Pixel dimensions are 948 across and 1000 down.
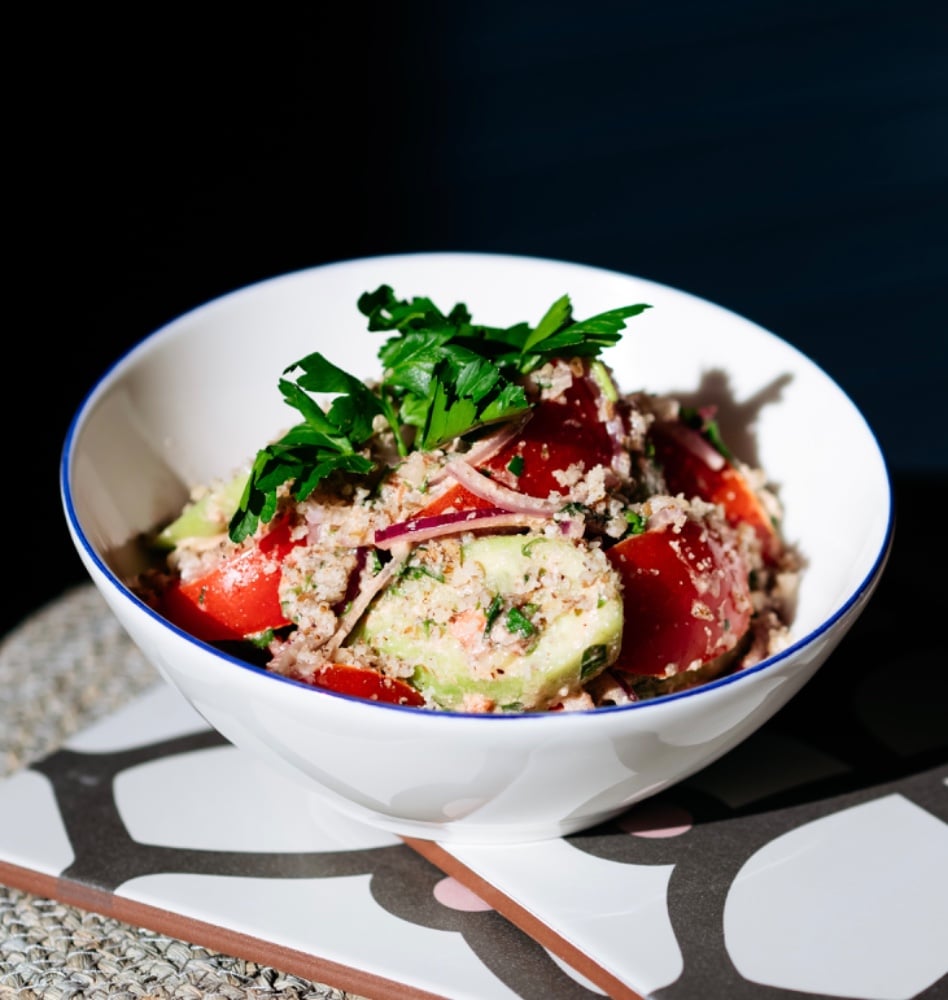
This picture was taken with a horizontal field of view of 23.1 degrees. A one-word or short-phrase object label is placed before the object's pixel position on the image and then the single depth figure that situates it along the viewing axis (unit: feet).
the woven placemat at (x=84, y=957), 1.50
